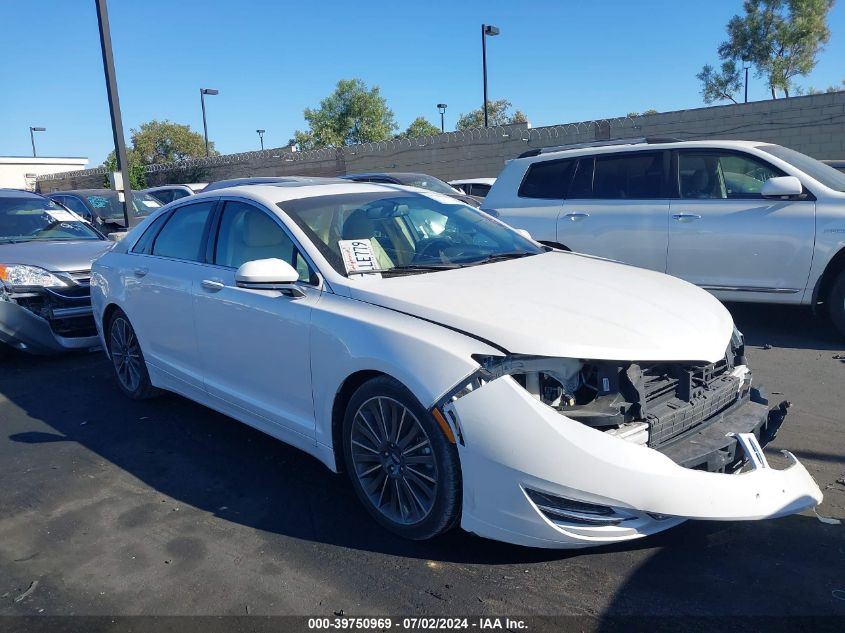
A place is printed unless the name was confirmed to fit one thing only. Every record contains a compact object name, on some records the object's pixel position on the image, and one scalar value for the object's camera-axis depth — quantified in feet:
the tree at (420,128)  223.10
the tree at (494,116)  213.69
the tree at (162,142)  171.83
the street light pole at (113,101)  37.17
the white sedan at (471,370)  9.10
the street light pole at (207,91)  116.57
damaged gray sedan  21.43
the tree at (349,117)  155.94
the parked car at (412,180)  44.83
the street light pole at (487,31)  84.84
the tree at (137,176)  107.34
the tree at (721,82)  138.21
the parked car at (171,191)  50.42
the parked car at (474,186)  53.83
